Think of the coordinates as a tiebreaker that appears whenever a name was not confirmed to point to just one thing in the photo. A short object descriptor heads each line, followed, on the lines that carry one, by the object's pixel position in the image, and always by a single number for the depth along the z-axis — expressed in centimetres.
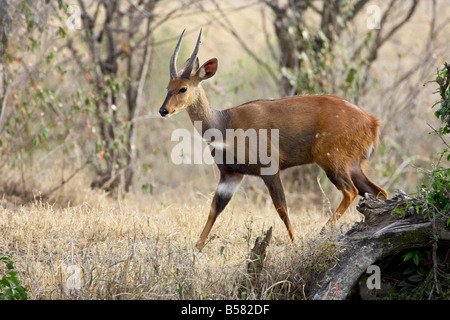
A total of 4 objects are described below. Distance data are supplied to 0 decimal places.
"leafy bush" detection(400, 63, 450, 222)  1035
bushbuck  1325
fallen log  1027
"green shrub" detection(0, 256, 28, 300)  973
